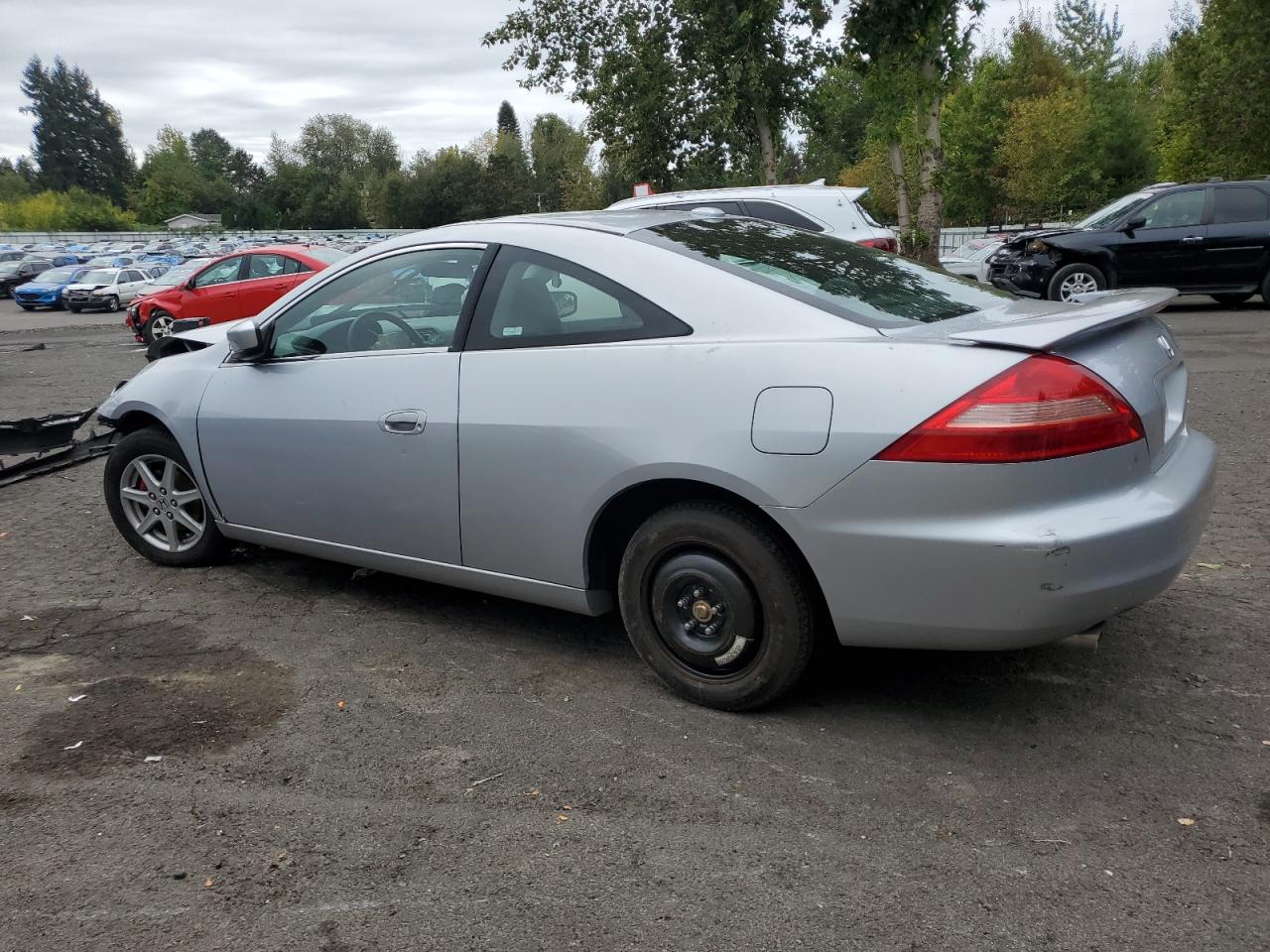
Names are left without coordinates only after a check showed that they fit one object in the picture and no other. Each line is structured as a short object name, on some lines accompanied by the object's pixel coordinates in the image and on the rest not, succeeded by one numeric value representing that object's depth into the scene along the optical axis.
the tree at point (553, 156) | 86.44
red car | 18.95
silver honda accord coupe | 2.96
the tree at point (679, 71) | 27.62
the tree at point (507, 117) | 155.75
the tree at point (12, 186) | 108.81
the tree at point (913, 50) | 17.70
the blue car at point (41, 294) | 35.38
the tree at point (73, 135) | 122.50
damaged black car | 14.55
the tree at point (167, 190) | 105.56
